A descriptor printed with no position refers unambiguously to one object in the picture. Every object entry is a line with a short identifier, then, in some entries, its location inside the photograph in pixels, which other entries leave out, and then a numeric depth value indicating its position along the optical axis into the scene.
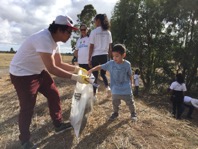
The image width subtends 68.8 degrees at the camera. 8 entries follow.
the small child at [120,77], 2.21
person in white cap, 1.72
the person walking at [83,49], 3.05
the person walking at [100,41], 2.78
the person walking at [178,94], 4.39
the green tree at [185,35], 7.00
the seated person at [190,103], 4.64
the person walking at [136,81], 6.38
